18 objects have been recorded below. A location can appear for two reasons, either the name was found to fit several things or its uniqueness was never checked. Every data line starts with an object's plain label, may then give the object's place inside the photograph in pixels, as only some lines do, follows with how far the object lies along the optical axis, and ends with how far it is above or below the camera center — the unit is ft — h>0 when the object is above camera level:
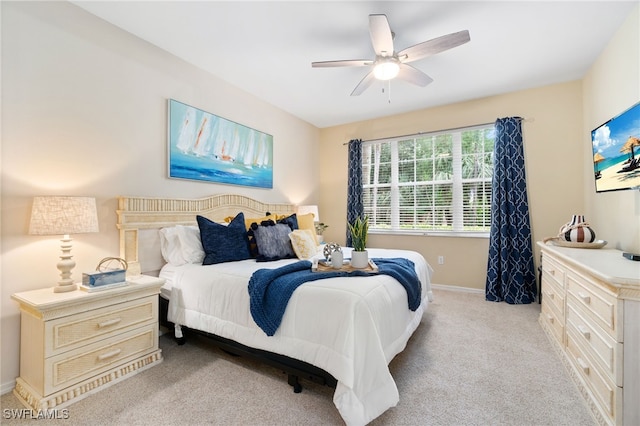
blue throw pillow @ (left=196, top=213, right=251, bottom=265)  8.46 -0.79
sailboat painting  9.52 +2.53
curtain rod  12.28 +4.20
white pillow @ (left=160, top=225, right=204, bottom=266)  8.51 -0.92
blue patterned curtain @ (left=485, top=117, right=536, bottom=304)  11.91 -0.40
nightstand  5.49 -2.65
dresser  4.54 -2.10
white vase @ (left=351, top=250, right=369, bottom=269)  7.19 -1.07
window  13.38 +1.79
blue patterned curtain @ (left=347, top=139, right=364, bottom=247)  15.94 +1.80
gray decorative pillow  9.04 -0.86
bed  4.91 -2.02
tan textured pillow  9.55 -0.96
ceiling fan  6.66 +4.30
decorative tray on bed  6.94 -1.28
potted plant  7.20 -0.76
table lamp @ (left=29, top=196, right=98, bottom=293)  5.80 -0.09
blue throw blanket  5.83 -1.50
